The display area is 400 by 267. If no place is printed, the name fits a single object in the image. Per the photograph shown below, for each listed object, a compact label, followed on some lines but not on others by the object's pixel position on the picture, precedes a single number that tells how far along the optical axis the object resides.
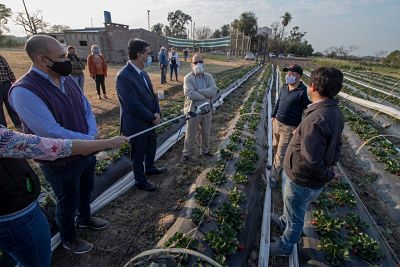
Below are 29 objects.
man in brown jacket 2.48
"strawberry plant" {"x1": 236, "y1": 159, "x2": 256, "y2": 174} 5.01
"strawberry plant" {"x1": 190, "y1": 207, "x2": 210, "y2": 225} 3.49
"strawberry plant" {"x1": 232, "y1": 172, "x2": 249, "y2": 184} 4.55
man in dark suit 4.04
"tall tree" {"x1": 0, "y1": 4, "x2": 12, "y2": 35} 52.83
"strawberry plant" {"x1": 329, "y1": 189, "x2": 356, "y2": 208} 4.20
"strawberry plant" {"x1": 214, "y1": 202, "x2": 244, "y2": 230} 3.48
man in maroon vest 2.35
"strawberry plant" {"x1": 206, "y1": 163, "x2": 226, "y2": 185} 4.56
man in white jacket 5.41
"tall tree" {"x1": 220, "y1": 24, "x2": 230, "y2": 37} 82.25
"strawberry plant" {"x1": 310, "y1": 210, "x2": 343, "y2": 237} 3.49
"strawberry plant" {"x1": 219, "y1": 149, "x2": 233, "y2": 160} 5.66
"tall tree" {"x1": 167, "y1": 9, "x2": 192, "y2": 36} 88.56
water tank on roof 29.56
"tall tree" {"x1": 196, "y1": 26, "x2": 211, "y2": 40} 92.01
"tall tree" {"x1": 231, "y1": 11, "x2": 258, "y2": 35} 66.44
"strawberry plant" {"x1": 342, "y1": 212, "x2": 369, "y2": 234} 3.56
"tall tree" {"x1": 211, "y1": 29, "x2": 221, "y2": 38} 85.00
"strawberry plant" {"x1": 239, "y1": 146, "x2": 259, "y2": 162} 5.54
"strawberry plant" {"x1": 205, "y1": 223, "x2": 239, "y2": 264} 2.99
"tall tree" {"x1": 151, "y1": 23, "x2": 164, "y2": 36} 87.11
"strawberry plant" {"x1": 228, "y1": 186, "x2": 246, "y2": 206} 3.98
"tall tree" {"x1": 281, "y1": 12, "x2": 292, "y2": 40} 84.44
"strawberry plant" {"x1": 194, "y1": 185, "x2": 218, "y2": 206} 3.99
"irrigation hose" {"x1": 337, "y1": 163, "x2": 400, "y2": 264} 3.42
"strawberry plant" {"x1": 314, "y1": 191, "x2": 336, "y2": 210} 4.12
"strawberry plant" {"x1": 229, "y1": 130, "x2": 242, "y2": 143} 6.48
